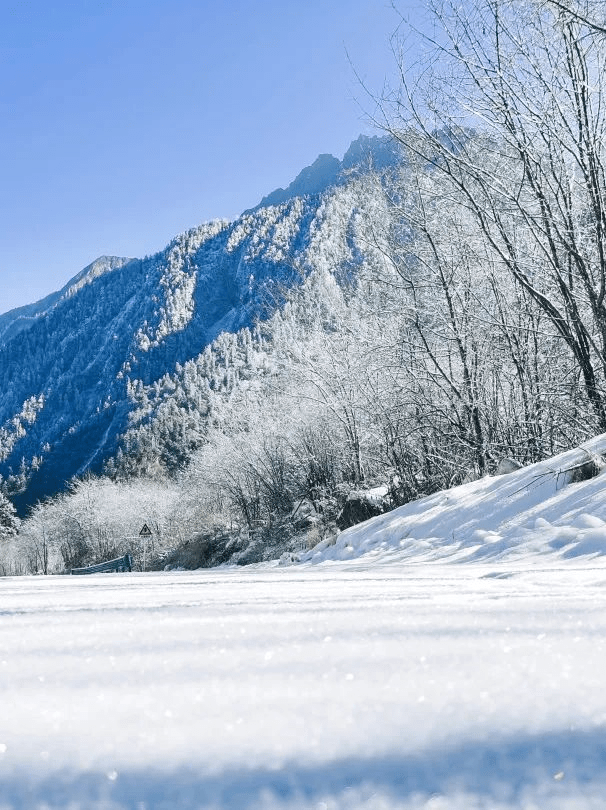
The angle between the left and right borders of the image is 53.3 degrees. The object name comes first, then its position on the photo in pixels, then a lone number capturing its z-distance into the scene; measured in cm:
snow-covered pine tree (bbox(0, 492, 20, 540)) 7950
